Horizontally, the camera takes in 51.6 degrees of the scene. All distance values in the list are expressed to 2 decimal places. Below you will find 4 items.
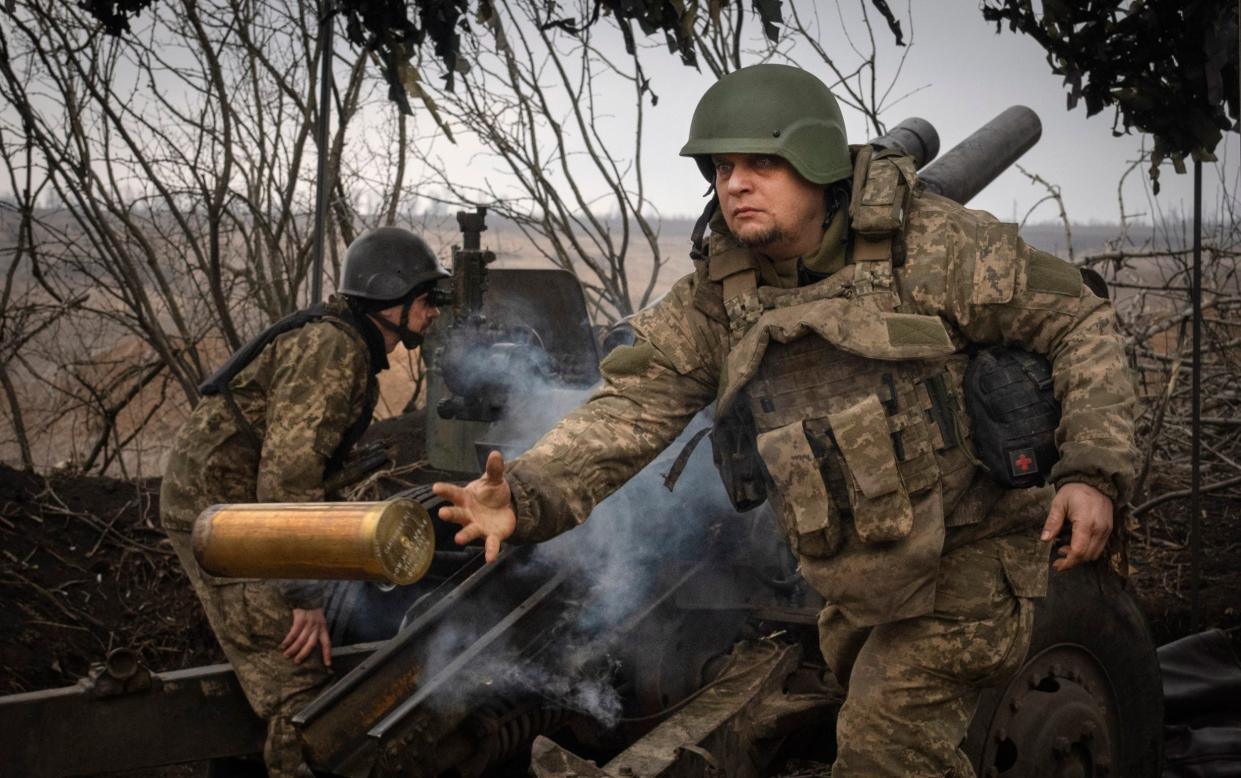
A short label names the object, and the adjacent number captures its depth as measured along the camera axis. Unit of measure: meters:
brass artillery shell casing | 2.51
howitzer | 3.62
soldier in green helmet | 2.98
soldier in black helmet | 4.43
